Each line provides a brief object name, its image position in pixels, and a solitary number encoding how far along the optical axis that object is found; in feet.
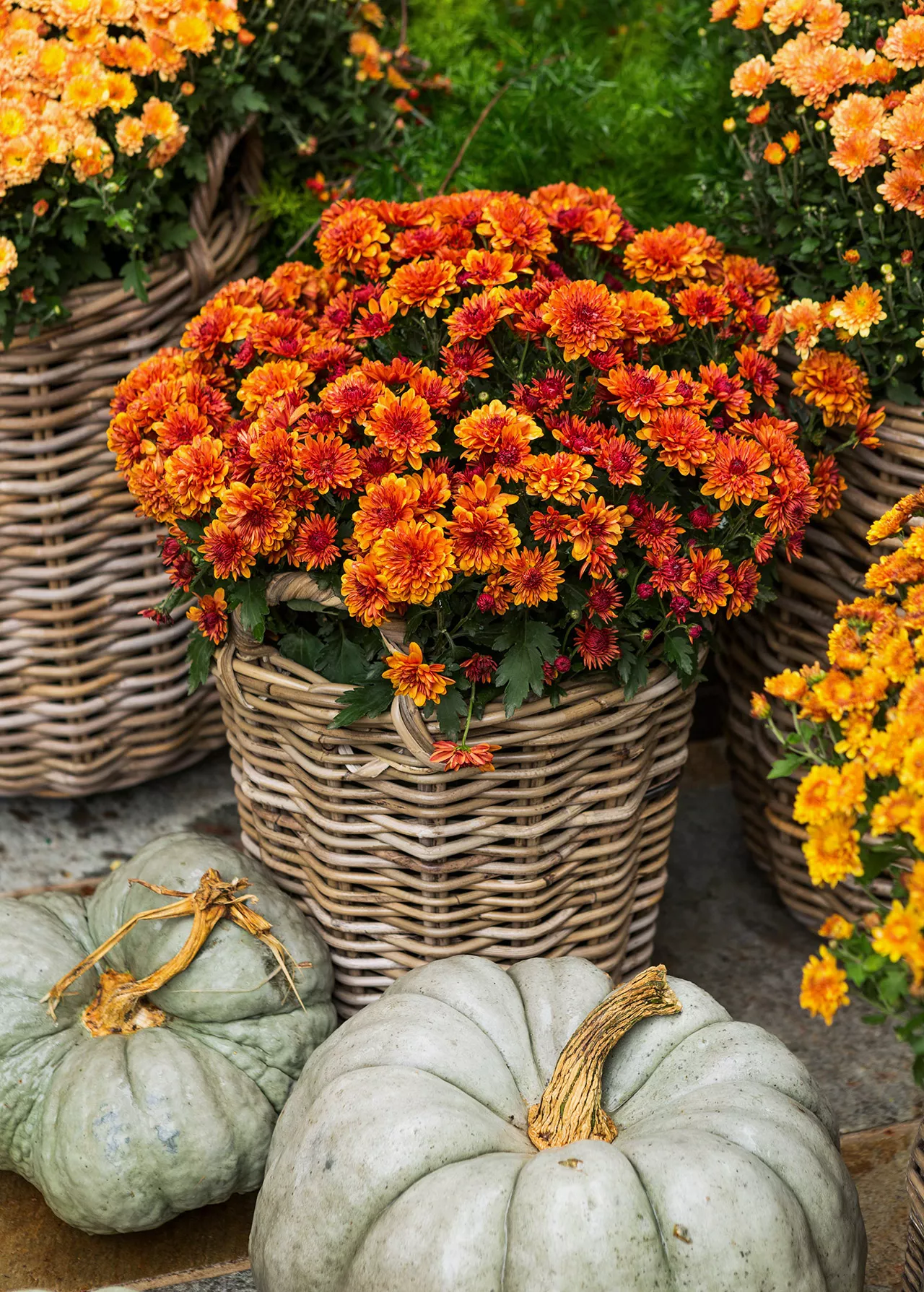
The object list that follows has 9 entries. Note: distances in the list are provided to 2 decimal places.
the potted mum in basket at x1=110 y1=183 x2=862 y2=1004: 4.57
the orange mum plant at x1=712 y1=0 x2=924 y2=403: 5.17
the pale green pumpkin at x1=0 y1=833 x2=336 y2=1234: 4.79
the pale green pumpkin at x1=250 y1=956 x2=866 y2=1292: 3.87
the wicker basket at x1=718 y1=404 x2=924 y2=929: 5.42
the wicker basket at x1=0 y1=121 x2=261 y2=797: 6.31
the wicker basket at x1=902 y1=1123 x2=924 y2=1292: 4.26
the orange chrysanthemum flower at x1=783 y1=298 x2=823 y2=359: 5.32
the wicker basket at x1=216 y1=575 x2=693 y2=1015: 4.96
